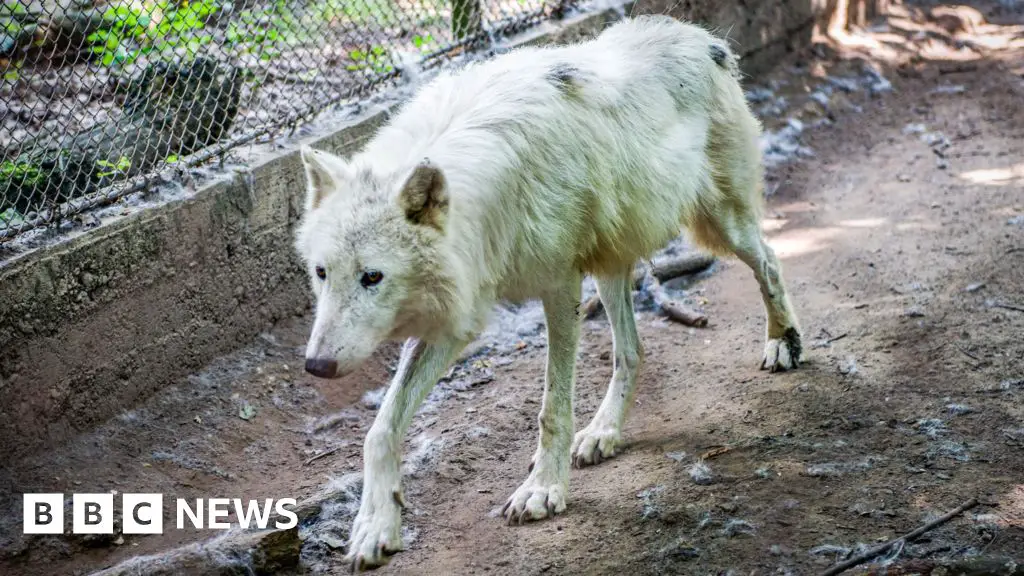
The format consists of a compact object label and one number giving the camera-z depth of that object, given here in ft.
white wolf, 11.64
